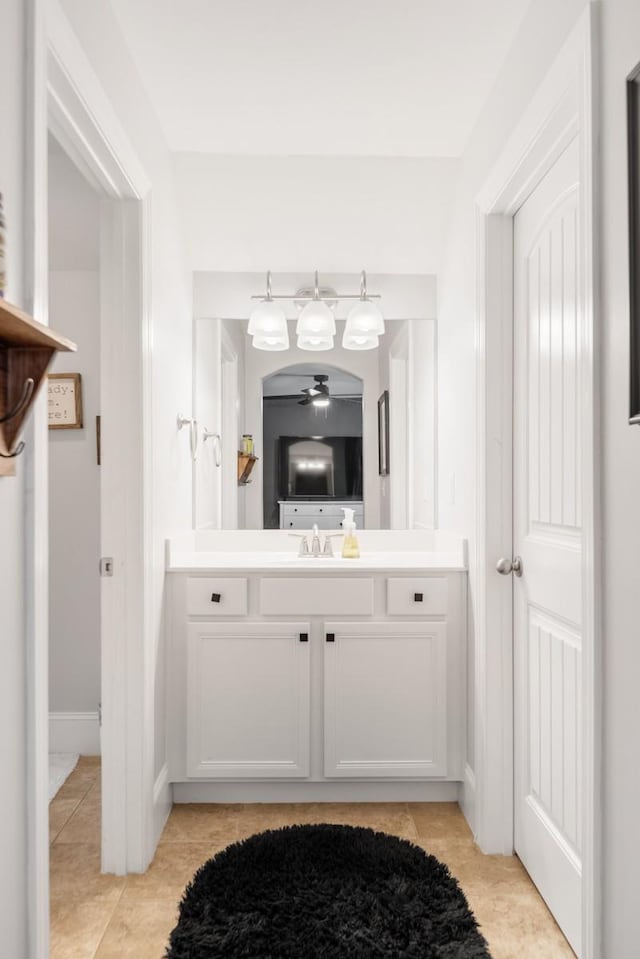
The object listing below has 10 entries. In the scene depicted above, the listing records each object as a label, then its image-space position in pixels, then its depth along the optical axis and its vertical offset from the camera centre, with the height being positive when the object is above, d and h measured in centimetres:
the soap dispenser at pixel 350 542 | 287 -23
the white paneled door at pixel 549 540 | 169 -14
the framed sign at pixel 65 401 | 307 +39
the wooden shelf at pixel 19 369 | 116 +21
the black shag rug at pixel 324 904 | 164 -109
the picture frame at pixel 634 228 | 118 +45
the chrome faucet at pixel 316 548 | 291 -26
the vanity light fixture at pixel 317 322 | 290 +70
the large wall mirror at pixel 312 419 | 297 +30
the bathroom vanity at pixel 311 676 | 246 -67
